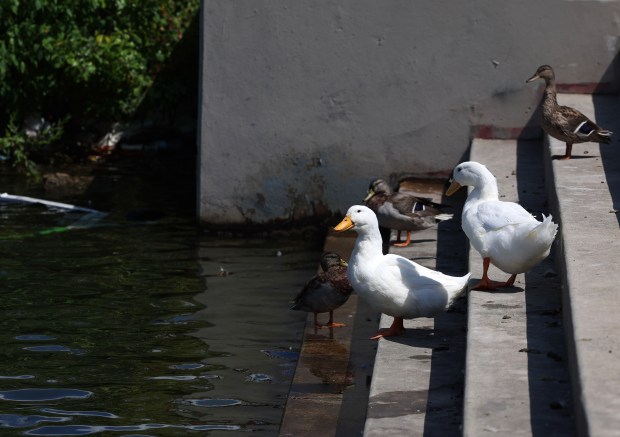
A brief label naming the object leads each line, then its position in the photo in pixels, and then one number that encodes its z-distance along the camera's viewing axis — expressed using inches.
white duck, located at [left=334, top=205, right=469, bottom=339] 387.4
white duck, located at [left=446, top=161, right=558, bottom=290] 371.6
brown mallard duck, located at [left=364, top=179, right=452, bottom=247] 523.5
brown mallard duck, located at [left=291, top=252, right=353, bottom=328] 465.1
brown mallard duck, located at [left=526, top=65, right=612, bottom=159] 521.0
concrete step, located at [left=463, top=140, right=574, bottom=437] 288.8
